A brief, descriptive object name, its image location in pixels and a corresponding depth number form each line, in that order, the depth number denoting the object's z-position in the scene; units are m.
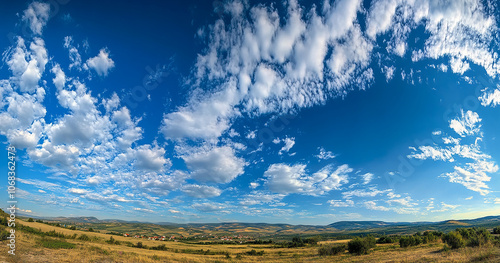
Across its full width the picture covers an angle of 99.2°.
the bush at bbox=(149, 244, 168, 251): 53.48
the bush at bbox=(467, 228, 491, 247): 27.97
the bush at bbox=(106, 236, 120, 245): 49.61
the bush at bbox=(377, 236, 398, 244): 67.68
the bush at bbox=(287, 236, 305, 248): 77.77
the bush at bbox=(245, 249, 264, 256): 50.56
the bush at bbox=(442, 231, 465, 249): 29.47
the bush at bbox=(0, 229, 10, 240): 23.25
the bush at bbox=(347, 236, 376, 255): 38.19
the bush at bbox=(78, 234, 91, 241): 43.00
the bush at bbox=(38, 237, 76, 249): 25.74
